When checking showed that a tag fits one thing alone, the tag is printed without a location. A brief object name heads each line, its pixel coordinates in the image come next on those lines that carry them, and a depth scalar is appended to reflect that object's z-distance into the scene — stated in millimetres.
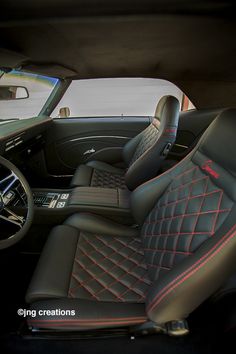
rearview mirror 2085
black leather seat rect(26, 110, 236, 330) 733
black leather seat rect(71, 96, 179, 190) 1682
